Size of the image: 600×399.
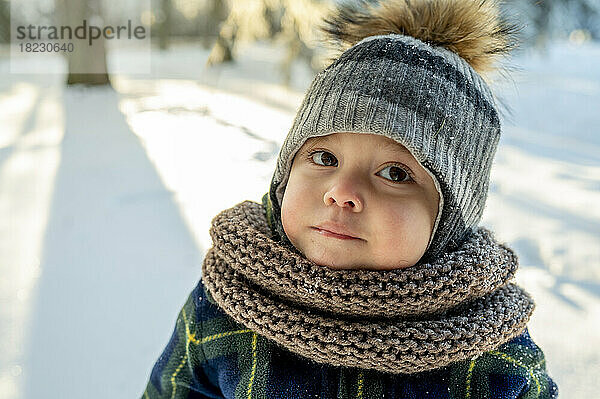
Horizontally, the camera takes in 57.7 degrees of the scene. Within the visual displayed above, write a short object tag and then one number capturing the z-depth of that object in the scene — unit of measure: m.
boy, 0.78
